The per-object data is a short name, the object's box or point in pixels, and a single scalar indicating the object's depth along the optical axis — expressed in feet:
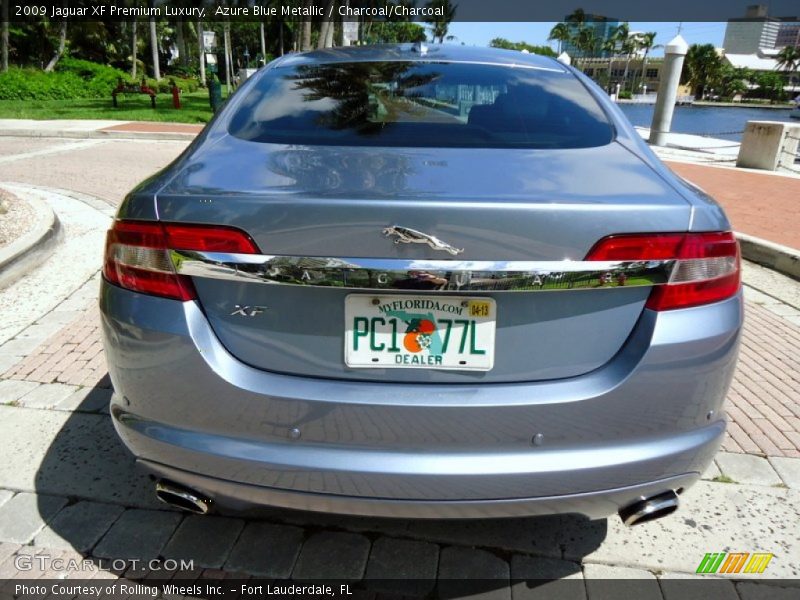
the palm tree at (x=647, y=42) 360.48
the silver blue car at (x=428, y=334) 5.00
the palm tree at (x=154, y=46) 147.54
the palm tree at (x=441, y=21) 205.72
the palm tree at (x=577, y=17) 327.59
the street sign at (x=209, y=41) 71.03
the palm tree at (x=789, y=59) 317.01
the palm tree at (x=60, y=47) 120.66
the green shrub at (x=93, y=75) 103.81
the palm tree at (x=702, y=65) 290.56
